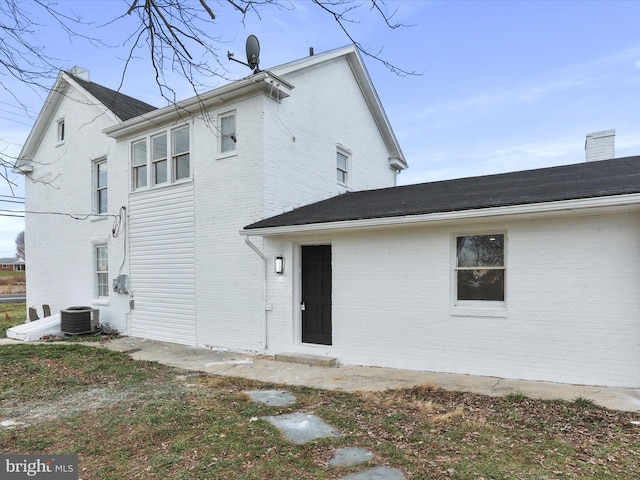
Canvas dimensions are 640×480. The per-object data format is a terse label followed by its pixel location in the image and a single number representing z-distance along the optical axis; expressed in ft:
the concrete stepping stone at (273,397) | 18.44
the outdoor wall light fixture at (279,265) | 29.27
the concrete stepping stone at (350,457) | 12.32
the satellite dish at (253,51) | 31.45
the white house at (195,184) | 31.24
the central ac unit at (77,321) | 39.19
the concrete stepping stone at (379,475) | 11.30
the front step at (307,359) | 26.00
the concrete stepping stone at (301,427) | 14.44
